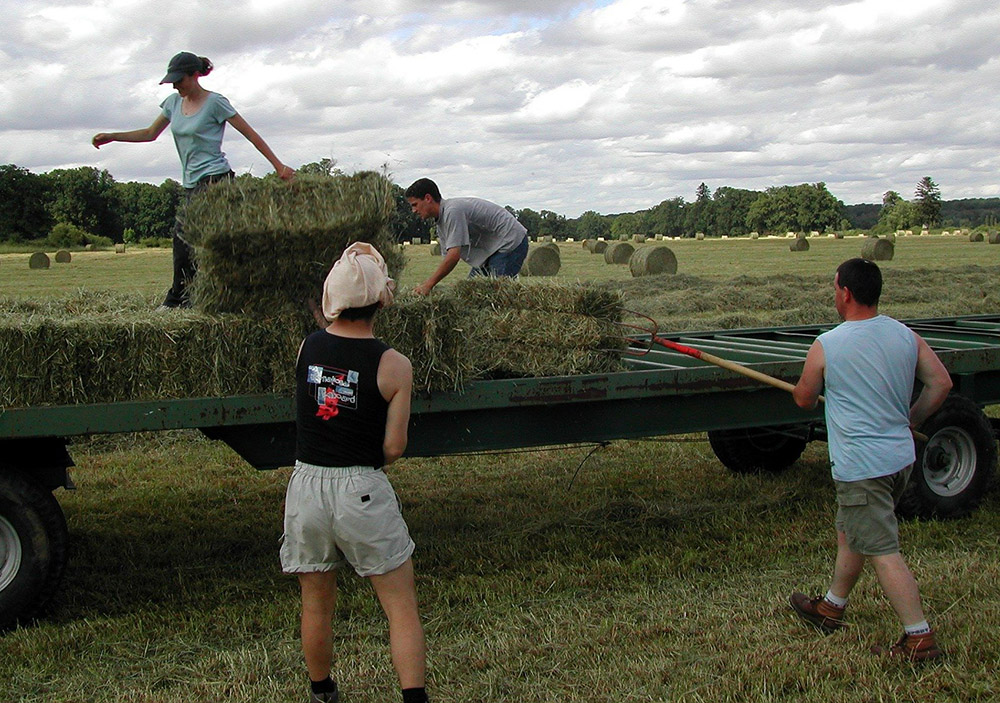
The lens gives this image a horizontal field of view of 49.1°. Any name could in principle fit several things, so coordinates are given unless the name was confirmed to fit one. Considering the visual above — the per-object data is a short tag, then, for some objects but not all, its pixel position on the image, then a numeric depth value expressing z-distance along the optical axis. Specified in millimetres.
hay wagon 4621
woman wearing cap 6203
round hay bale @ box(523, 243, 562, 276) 26969
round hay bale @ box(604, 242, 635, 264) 33156
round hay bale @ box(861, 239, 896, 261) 32688
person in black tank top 3543
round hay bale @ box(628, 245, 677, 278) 26453
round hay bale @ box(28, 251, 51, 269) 35469
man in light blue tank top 4301
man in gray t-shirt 6926
